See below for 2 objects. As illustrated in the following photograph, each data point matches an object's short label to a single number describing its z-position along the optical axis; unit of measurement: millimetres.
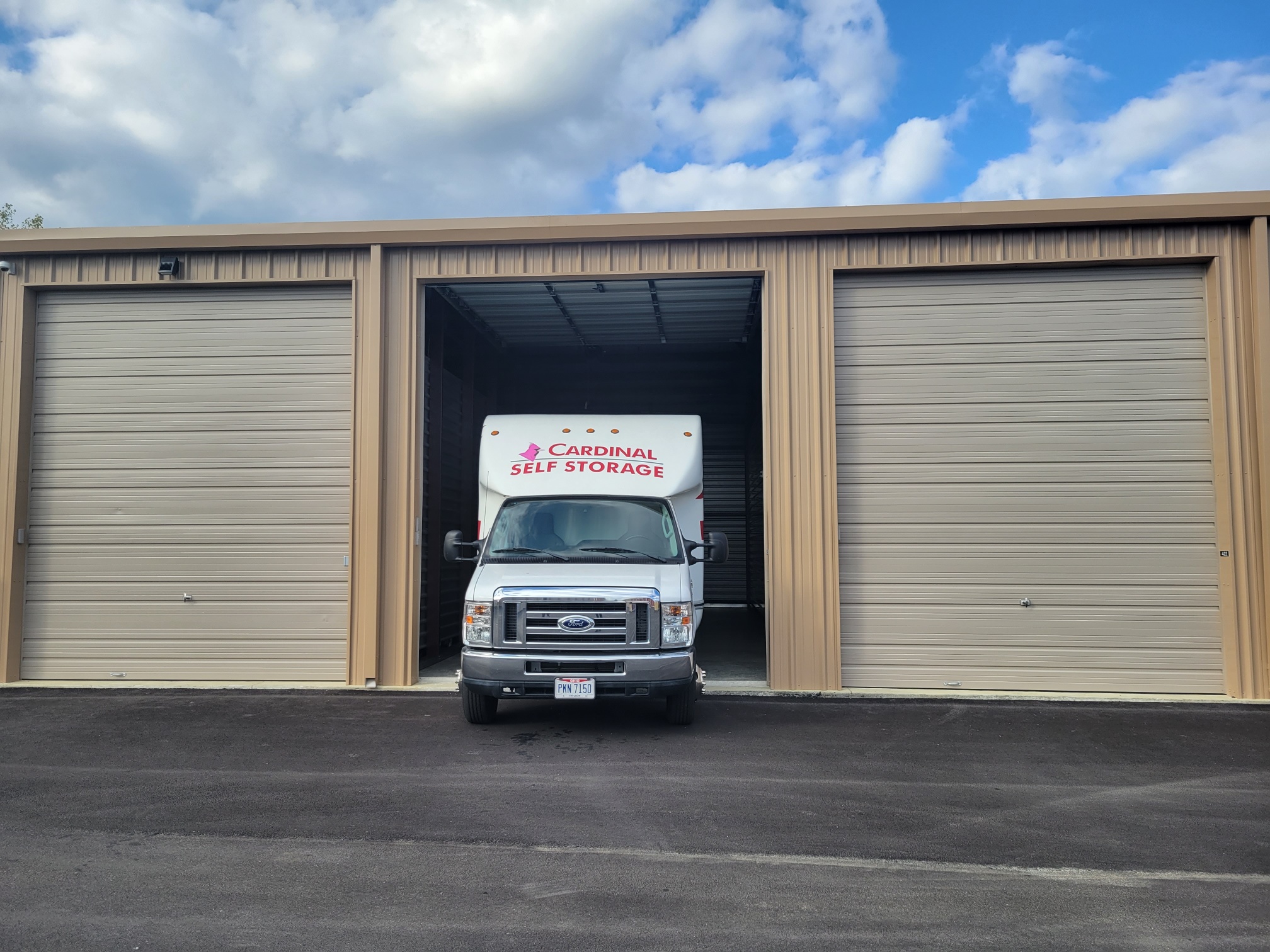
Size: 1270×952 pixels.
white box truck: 7254
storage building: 9734
